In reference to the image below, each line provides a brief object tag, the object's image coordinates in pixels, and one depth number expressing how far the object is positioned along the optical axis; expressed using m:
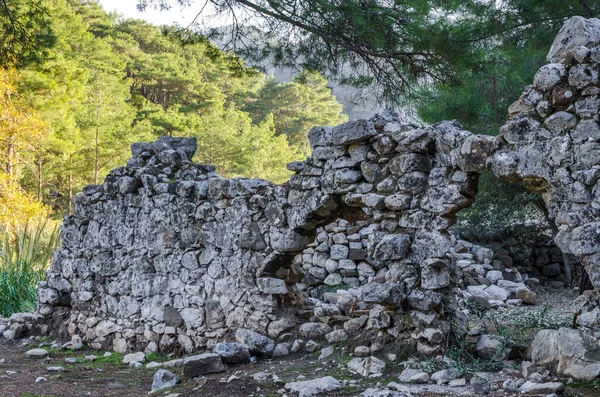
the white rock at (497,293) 9.57
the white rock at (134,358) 6.75
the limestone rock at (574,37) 4.39
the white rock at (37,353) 7.35
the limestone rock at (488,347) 5.01
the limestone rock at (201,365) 5.47
